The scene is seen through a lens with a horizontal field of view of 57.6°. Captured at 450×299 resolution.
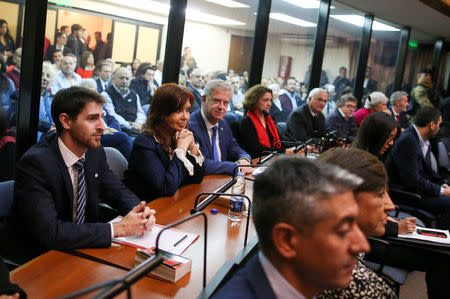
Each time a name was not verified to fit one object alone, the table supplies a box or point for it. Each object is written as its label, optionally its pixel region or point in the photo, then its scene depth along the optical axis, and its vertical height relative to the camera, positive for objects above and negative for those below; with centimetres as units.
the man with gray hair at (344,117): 593 -12
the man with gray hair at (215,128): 333 -30
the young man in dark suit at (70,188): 166 -52
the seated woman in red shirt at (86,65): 308 +9
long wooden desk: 135 -67
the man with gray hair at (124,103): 347 -19
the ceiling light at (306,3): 571 +144
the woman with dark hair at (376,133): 302 -15
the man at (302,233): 95 -30
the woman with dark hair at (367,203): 158 -35
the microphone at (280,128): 447 -31
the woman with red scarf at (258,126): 414 -28
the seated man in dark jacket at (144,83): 372 +2
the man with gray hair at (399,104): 696 +20
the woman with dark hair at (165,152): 244 -41
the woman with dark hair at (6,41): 239 +15
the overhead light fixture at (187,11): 350 +72
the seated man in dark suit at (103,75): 328 +4
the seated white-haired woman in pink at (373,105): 625 +13
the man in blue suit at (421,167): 358 -44
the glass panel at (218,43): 408 +55
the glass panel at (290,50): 544 +73
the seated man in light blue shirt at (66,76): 281 -1
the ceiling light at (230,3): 450 +103
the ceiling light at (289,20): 535 +114
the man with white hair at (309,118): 515 -17
